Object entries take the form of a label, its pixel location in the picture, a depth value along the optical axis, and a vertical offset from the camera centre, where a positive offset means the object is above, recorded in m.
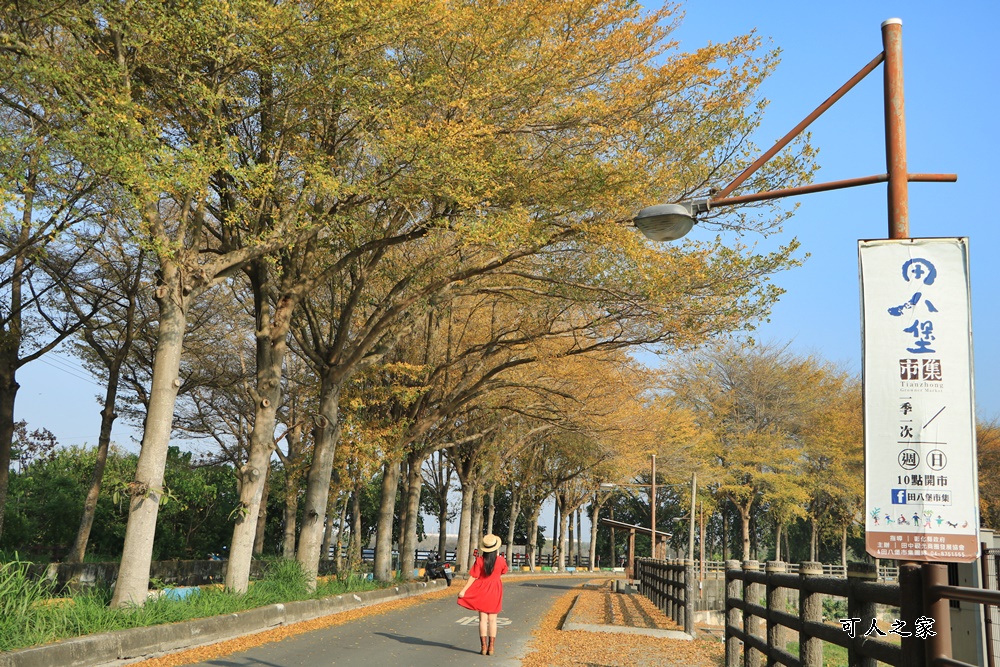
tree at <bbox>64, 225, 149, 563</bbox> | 21.11 +4.83
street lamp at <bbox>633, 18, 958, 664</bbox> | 4.70 +2.68
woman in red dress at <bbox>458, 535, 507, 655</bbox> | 11.71 -0.96
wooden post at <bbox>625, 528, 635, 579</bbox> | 37.65 -1.15
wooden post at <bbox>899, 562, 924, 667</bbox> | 4.68 -0.32
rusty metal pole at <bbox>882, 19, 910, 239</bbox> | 5.85 +2.86
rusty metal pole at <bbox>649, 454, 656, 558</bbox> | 39.00 +0.98
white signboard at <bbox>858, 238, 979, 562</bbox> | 4.78 +0.80
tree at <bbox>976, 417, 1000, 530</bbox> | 48.75 +4.64
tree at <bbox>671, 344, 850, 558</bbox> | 50.22 +7.14
